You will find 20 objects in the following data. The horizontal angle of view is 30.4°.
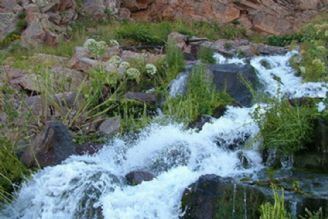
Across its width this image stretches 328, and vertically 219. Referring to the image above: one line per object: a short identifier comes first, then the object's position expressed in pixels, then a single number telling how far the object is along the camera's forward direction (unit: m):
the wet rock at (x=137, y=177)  5.63
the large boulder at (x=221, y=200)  4.89
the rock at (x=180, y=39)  11.92
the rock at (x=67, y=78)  8.41
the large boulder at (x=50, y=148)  6.14
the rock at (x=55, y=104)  7.35
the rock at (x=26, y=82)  8.59
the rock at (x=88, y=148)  6.68
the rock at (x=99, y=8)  14.81
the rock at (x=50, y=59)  9.77
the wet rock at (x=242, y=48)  11.80
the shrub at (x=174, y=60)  9.25
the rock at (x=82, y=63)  9.56
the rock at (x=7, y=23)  13.24
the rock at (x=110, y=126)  7.22
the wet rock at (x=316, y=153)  5.79
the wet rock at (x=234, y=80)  8.45
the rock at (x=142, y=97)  8.10
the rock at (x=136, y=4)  16.01
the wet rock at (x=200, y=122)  7.06
